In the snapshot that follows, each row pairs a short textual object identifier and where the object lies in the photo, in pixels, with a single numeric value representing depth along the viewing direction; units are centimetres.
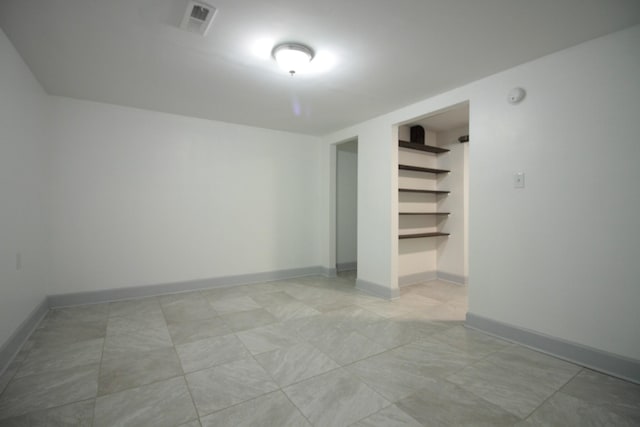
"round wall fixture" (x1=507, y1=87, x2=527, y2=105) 252
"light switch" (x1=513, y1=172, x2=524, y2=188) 254
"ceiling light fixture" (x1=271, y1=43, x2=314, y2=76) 224
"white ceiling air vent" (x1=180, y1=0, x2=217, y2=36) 182
